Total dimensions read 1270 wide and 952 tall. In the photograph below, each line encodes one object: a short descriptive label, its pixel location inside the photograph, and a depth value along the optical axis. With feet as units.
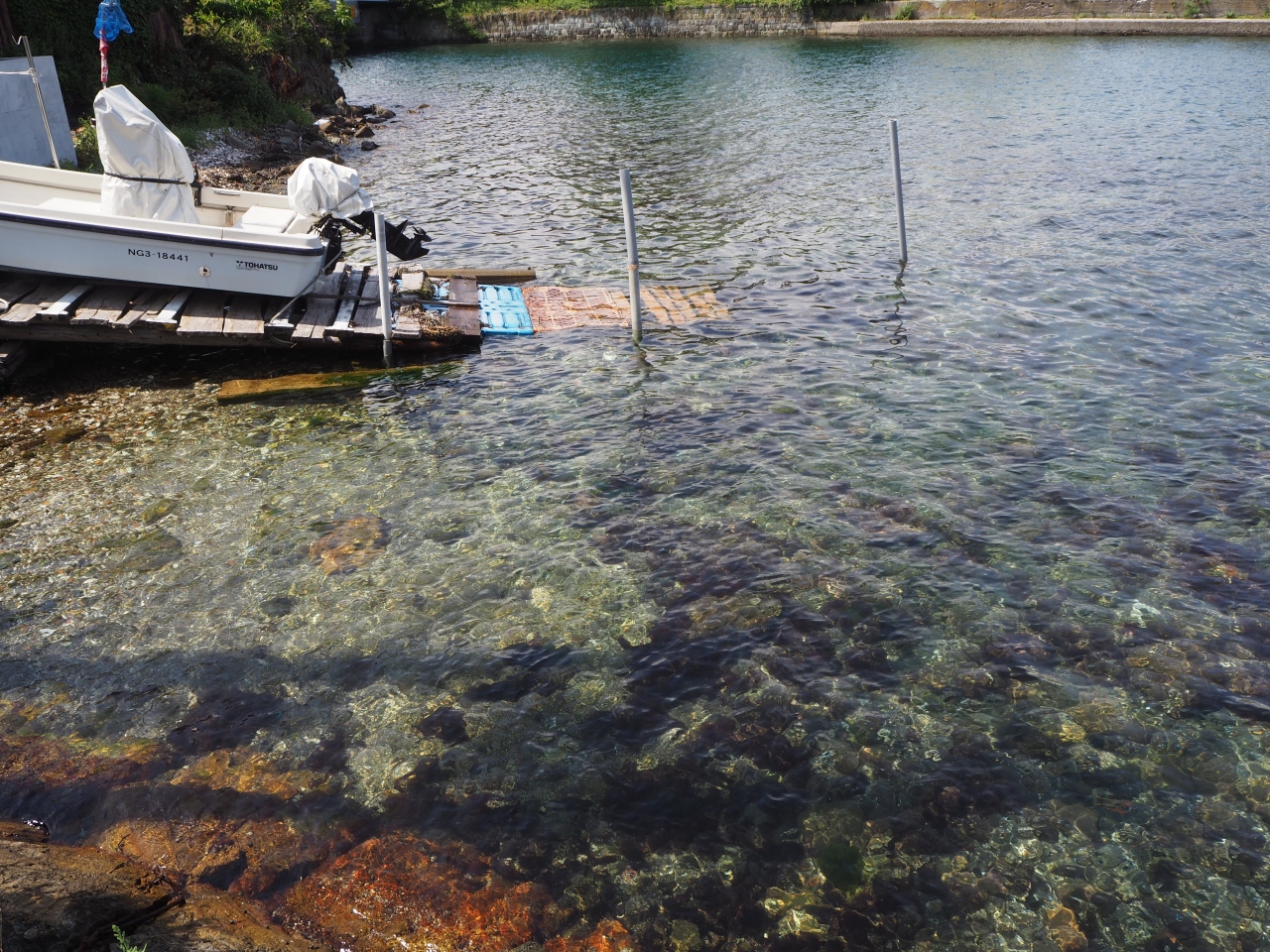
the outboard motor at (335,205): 46.34
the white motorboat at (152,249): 42.88
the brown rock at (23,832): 19.99
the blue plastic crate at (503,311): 51.06
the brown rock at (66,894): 15.26
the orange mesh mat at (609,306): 52.60
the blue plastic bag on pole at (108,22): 46.65
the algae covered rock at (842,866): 19.51
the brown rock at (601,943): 18.31
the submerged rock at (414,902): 18.40
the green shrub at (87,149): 68.69
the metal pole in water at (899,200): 59.06
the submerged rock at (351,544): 30.76
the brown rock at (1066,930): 18.25
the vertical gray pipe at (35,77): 54.49
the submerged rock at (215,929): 16.38
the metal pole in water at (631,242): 46.14
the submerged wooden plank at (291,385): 42.68
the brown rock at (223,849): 19.71
